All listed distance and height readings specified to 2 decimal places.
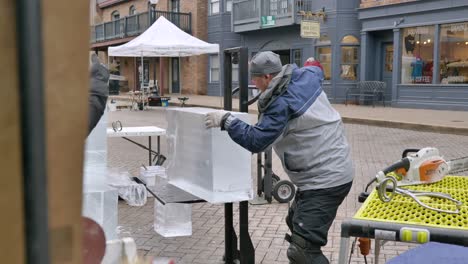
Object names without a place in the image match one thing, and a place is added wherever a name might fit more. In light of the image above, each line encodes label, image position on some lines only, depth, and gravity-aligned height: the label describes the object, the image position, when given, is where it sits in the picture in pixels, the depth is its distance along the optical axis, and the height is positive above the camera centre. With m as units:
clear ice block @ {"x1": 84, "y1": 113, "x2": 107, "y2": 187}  3.11 -0.51
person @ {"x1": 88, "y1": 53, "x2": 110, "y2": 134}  2.72 -0.08
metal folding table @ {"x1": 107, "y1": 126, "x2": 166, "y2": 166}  7.03 -0.80
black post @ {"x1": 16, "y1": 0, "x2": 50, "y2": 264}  0.69 -0.07
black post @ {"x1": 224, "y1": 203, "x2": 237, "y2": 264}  4.33 -1.38
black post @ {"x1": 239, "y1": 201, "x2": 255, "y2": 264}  4.06 -1.31
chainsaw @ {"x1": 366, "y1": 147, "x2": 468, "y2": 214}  2.87 -0.53
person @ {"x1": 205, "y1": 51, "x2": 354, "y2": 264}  3.11 -0.40
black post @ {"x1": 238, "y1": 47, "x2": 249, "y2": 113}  3.91 -0.04
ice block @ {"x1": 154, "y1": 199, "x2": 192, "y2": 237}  5.03 -1.42
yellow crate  2.21 -0.62
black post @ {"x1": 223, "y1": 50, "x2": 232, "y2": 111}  4.22 -0.06
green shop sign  23.30 +2.31
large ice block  3.54 -0.62
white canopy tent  16.11 +0.91
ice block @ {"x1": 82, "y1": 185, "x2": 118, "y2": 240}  3.11 -0.83
